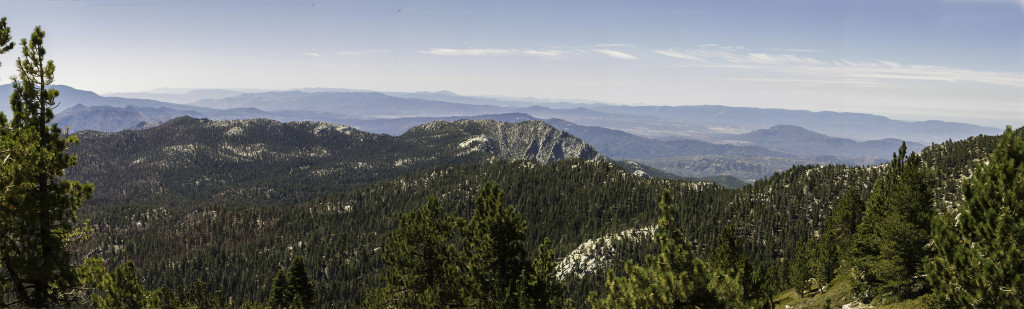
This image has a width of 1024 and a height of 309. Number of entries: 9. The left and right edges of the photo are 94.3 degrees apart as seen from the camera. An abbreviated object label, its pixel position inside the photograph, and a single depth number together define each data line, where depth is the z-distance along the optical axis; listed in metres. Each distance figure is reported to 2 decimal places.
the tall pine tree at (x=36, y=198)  19.39
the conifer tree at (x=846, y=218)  74.37
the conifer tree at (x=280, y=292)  64.94
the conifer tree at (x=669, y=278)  21.34
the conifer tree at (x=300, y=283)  61.97
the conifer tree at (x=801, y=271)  83.75
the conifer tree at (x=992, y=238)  24.44
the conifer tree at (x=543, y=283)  31.75
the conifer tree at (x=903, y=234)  45.28
